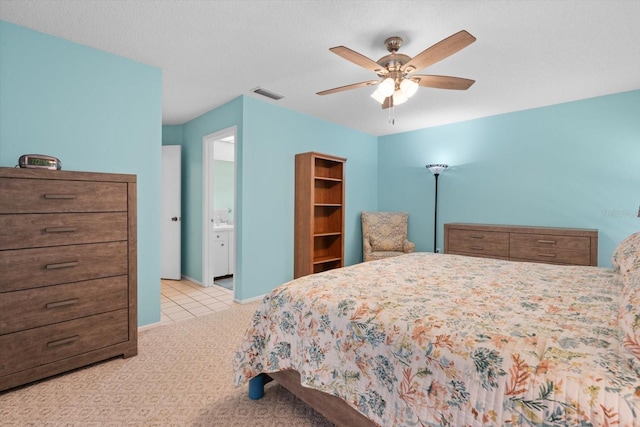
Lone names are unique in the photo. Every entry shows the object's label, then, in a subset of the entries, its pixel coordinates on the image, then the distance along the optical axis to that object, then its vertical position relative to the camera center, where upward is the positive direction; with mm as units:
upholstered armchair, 4723 -372
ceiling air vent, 3341 +1267
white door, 4574 +91
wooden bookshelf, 3902 -61
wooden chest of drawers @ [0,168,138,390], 1842 -424
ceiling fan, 1981 +950
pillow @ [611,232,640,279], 1582 -255
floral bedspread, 867 -475
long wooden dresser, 3215 -365
